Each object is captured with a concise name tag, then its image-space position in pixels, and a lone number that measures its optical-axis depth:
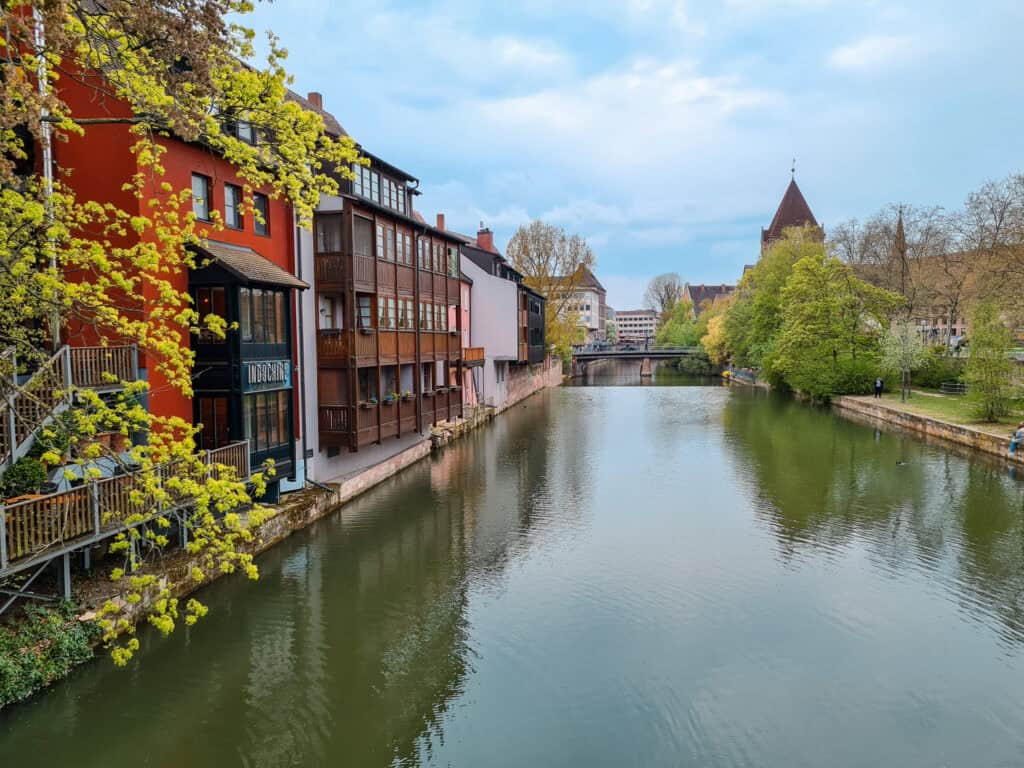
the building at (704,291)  180.94
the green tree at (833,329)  46.94
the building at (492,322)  40.38
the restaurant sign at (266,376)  14.82
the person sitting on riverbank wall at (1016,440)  24.40
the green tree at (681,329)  98.74
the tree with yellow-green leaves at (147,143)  5.89
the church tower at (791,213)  93.69
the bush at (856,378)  46.75
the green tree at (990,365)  28.55
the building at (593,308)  140.23
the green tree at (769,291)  57.84
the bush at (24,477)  10.16
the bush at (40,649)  8.66
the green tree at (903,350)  40.00
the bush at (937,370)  44.81
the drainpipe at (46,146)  6.29
